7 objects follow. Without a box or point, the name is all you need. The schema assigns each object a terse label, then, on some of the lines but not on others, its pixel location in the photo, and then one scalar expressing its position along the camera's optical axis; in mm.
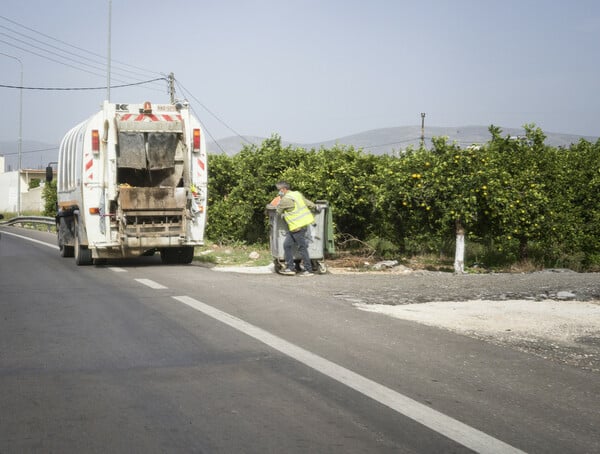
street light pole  49719
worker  13820
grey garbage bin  14398
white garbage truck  14562
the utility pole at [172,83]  35312
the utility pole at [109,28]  33656
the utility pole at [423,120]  63950
